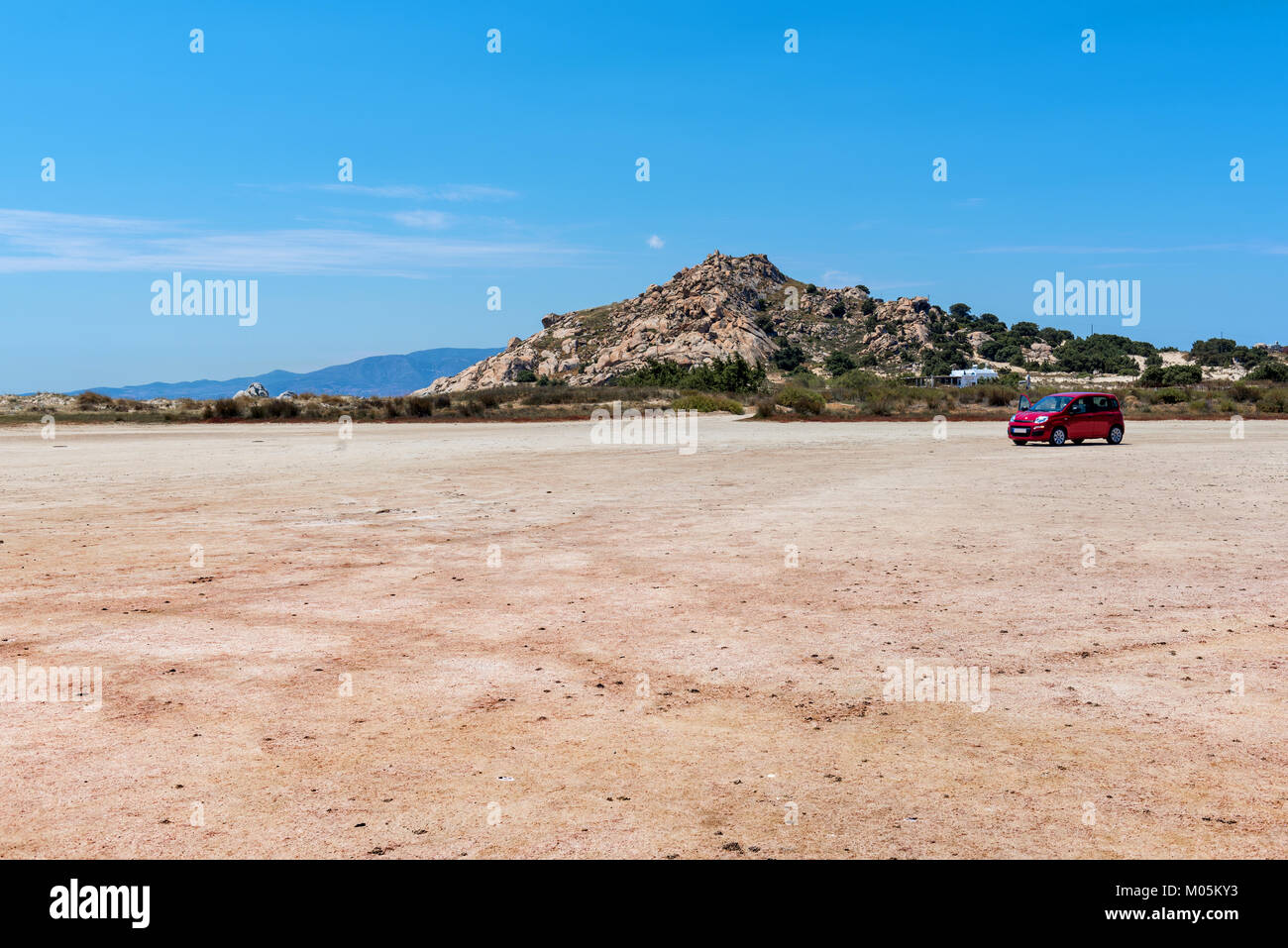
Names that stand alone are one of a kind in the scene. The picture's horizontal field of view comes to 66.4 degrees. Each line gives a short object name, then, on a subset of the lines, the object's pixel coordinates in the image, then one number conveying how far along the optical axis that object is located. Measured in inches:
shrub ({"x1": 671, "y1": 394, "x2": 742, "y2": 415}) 2647.6
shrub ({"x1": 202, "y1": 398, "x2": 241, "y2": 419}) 2498.8
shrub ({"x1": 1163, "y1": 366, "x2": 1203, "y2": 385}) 4449.6
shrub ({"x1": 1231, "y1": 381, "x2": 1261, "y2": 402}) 2674.7
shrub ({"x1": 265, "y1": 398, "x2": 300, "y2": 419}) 2474.2
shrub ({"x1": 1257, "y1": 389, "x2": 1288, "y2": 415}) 2375.1
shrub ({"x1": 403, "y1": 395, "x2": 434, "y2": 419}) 2527.1
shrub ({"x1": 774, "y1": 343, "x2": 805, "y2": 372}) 6645.7
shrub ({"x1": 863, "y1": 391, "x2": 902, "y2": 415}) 2380.7
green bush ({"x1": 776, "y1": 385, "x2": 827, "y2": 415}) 2332.7
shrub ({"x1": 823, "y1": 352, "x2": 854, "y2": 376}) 6373.0
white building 5821.9
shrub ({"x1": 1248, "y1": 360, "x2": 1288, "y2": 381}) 4274.1
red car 1267.2
